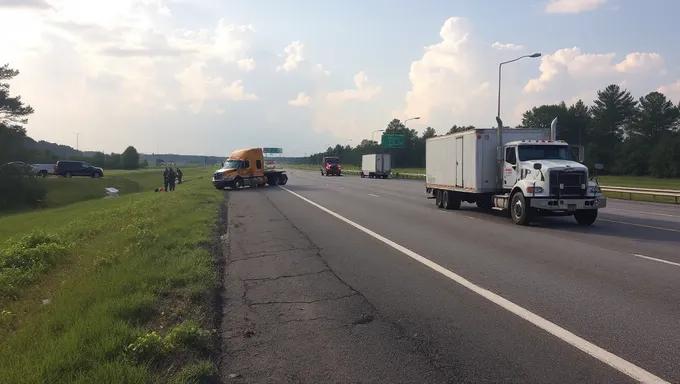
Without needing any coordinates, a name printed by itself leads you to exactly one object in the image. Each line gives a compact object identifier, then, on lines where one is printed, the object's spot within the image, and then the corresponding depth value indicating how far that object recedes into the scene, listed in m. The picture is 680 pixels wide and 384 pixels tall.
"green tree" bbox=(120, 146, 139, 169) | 132.25
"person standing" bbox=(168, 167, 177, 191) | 40.80
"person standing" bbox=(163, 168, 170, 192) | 40.66
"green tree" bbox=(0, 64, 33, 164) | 54.12
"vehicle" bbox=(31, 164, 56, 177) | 59.33
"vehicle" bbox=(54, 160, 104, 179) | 63.00
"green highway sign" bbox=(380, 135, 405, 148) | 86.75
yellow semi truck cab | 41.72
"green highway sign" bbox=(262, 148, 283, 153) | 107.49
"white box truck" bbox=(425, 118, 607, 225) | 16.31
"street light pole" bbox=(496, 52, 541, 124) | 38.91
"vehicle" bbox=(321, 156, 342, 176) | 80.50
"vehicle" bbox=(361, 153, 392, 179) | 69.88
